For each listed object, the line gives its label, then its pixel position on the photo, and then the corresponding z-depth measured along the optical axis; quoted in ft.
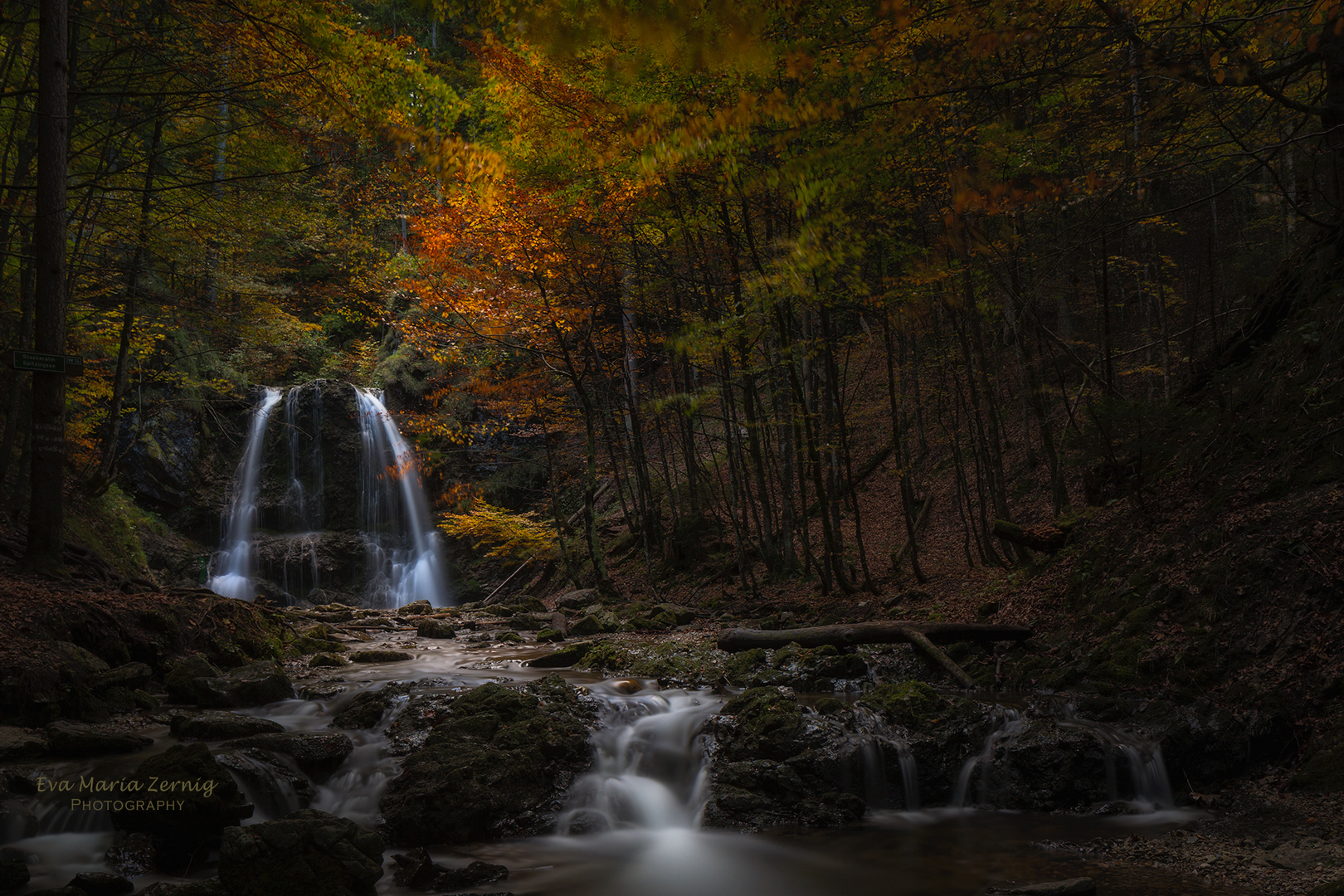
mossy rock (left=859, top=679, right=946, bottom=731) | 18.97
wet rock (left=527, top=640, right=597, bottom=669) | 30.25
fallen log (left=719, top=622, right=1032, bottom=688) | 23.76
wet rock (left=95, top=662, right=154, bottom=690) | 19.61
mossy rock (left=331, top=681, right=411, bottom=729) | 20.77
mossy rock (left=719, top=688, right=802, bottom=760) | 18.39
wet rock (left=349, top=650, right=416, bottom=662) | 32.12
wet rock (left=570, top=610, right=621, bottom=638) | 37.50
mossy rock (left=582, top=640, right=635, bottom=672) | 28.68
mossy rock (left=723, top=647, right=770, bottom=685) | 25.76
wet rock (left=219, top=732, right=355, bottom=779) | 17.70
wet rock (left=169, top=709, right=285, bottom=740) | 18.19
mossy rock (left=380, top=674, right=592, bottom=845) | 16.03
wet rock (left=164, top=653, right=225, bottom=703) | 21.48
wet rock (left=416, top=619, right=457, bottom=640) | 40.73
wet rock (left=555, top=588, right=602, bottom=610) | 46.37
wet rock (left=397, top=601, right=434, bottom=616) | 54.24
